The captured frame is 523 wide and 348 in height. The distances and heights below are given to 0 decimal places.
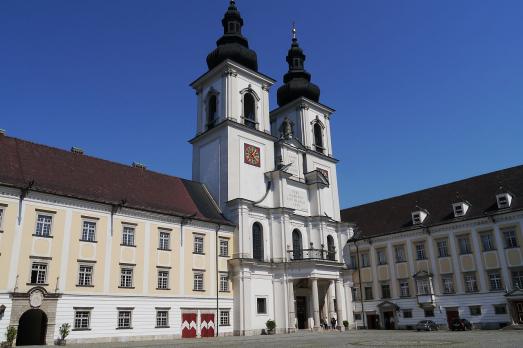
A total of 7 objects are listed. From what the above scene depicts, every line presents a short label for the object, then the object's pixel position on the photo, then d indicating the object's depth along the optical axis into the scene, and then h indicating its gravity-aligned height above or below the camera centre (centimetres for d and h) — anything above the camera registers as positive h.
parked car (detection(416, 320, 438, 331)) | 3756 -66
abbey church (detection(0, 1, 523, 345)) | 2581 +589
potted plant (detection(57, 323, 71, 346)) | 2438 -20
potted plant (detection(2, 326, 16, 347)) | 2224 -25
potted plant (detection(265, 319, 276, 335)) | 3366 -26
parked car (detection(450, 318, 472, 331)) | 3538 -63
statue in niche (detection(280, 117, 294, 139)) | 4403 +1738
